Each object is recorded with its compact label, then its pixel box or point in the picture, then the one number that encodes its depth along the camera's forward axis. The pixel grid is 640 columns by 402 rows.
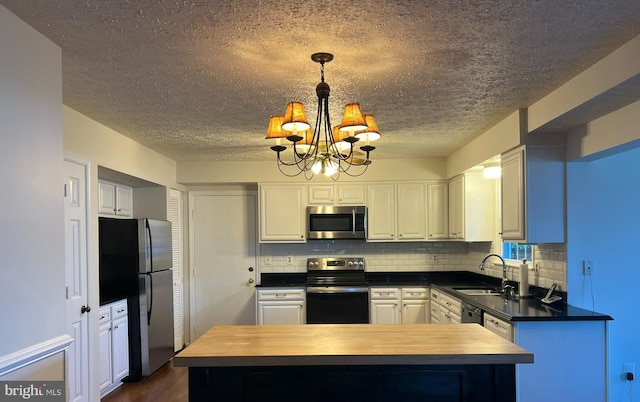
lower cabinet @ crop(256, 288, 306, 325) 5.47
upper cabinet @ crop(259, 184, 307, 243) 5.66
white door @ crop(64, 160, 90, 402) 3.25
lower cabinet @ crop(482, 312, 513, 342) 3.21
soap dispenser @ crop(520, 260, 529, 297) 3.92
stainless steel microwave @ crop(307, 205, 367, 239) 5.61
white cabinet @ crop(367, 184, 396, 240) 5.67
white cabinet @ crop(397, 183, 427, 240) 5.66
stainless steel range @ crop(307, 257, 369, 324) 5.35
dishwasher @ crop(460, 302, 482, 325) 3.84
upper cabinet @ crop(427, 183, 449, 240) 5.64
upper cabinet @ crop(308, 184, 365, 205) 5.70
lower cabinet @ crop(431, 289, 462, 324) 4.43
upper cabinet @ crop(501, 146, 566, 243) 3.48
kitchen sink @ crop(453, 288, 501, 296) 4.46
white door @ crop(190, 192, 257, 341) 5.95
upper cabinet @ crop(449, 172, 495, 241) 5.02
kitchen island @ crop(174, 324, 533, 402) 2.09
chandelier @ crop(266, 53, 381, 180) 2.29
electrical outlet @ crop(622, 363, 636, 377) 3.32
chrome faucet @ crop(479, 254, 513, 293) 4.29
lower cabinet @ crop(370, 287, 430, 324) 5.44
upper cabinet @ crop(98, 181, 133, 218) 4.42
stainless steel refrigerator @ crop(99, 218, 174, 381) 4.18
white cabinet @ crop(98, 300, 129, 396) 3.84
